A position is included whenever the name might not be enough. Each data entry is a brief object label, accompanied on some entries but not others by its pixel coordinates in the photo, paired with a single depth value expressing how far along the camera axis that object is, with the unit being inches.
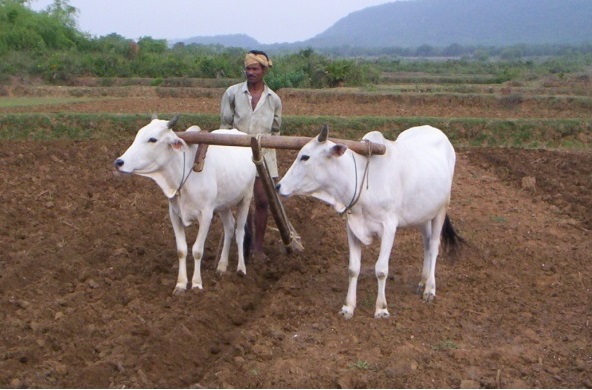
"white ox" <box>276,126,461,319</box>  288.0
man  341.8
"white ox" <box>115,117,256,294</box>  304.5
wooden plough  293.3
